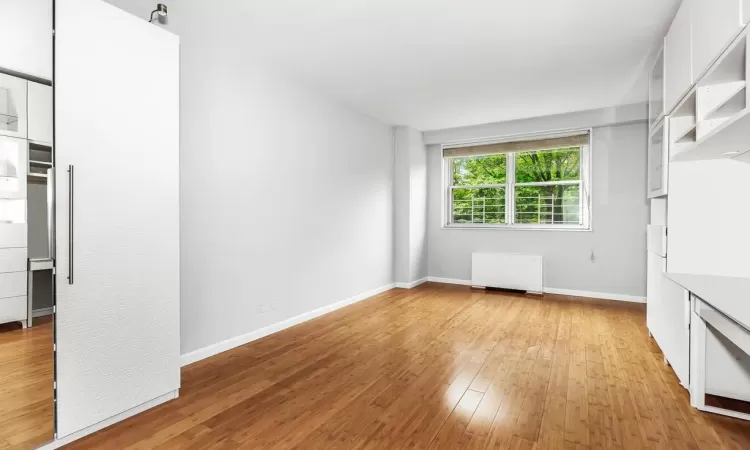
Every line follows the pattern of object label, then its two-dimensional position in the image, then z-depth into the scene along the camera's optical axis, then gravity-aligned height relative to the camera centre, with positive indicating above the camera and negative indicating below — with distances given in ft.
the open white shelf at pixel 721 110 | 5.81 +2.08
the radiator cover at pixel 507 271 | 18.63 -2.46
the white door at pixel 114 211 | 6.17 +0.19
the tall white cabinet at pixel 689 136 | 6.18 +1.77
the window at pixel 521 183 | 18.61 +2.16
